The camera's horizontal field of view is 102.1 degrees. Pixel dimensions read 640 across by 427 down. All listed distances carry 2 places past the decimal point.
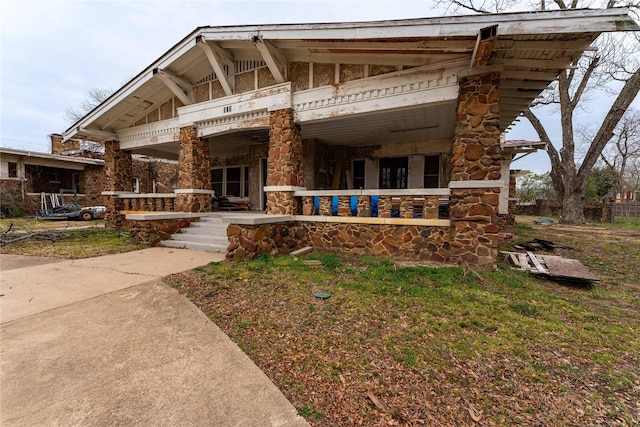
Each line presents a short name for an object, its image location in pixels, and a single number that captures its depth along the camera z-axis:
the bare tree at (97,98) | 26.06
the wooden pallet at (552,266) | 4.14
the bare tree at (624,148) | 22.89
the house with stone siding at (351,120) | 4.62
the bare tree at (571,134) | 13.19
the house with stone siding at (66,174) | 14.81
